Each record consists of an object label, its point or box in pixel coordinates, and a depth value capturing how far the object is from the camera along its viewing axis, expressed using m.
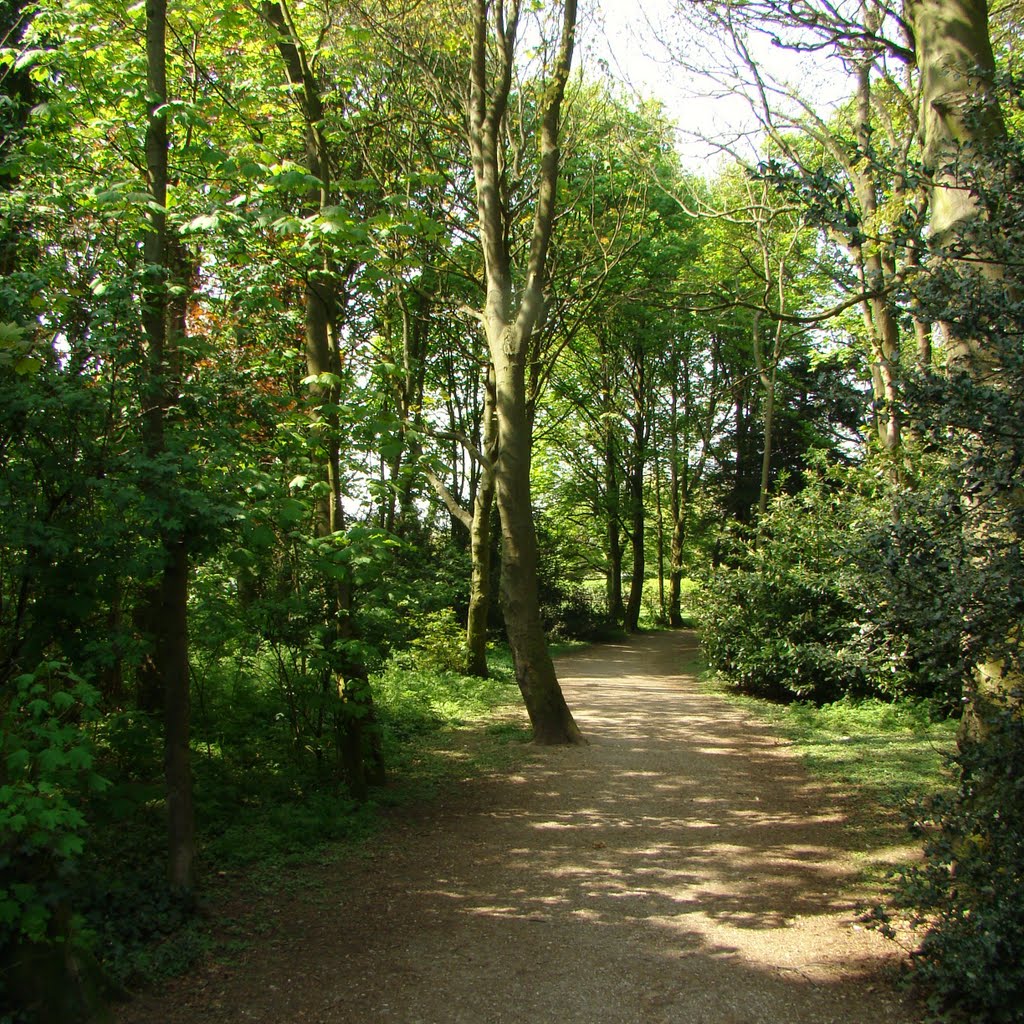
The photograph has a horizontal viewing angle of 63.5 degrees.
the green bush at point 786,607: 13.16
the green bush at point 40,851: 3.22
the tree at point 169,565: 5.10
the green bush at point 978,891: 3.66
